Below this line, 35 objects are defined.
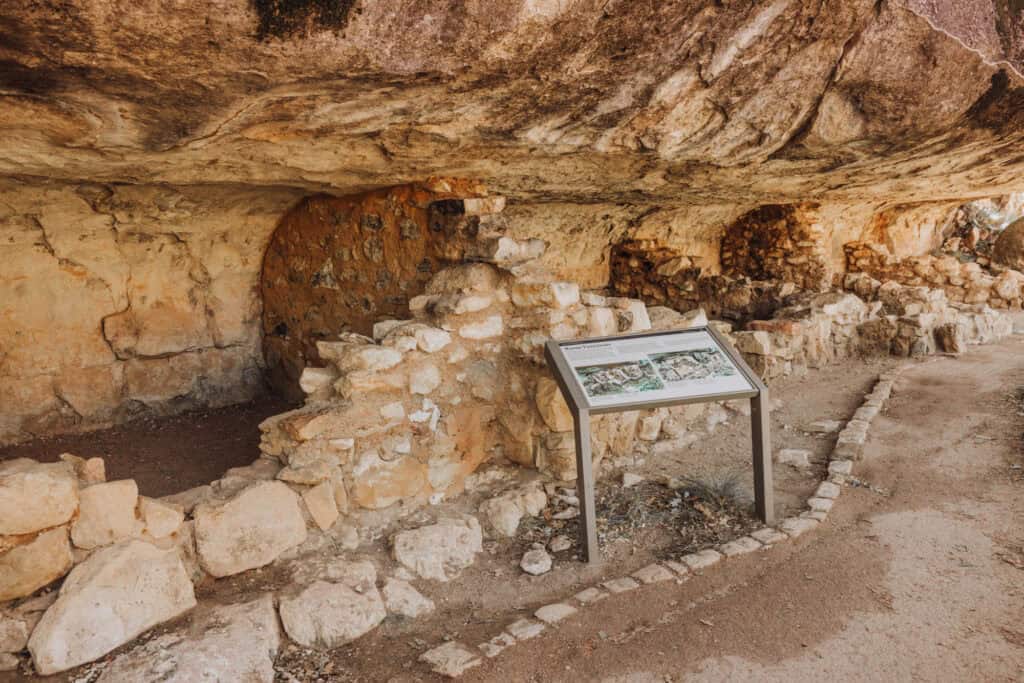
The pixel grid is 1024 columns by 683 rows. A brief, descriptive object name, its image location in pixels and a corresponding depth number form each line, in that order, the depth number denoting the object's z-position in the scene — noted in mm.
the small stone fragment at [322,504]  3232
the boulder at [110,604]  2396
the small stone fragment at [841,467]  4059
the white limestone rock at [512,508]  3607
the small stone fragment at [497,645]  2645
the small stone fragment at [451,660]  2541
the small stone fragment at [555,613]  2838
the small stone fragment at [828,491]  3779
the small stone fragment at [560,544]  3461
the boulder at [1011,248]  12336
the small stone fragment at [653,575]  3080
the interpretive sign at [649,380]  3209
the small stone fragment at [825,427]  4879
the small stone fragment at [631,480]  4094
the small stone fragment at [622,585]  3029
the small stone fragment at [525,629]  2742
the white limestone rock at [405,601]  2998
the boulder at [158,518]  2766
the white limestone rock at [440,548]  3229
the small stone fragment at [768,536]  3336
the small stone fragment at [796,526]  3402
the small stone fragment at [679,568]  3127
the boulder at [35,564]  2445
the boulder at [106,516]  2625
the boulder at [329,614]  2746
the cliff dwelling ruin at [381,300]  2479
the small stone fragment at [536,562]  3269
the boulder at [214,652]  2363
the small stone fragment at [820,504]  3619
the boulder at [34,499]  2432
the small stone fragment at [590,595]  2967
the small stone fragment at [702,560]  3158
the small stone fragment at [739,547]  3243
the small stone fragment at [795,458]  4312
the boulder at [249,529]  2920
